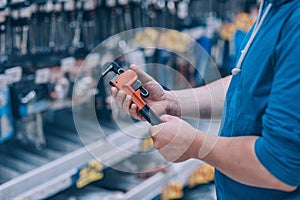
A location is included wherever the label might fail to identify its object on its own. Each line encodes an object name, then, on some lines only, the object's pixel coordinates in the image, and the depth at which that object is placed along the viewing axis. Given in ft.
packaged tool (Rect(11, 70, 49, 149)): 4.93
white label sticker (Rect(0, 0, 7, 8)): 4.65
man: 2.75
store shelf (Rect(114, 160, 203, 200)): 5.88
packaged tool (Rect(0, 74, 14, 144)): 4.73
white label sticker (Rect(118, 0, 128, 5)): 5.90
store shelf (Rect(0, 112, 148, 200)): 4.81
